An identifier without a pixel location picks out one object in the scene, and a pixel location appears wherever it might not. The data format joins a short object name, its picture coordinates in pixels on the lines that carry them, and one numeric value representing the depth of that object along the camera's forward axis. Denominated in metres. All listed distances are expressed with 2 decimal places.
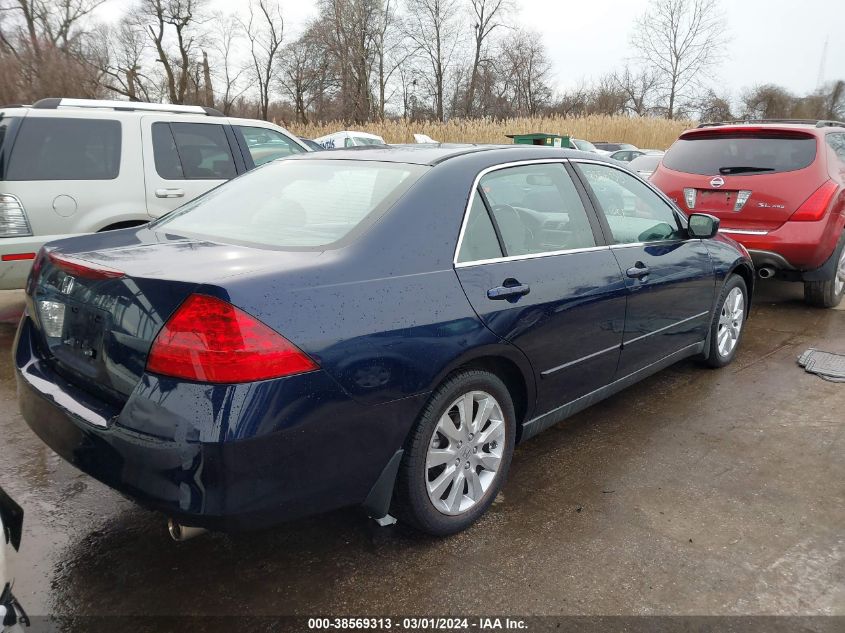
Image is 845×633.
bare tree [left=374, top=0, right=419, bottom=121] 41.47
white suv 4.94
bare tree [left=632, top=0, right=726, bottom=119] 42.94
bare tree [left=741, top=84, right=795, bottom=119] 63.06
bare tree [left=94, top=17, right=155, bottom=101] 35.59
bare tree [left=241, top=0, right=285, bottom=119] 41.88
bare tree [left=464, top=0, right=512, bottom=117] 45.81
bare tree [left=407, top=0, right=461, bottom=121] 44.16
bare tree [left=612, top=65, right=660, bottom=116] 51.67
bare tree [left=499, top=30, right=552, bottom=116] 50.84
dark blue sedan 1.93
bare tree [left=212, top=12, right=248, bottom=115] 40.62
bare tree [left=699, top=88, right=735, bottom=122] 45.61
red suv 5.71
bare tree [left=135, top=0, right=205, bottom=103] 36.50
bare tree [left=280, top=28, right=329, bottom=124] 40.81
